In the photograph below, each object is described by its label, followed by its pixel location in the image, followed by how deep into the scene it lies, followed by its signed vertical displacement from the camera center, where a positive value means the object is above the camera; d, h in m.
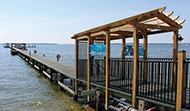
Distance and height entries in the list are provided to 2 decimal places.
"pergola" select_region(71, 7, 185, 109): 5.37 +0.93
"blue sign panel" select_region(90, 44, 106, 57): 7.70 +0.08
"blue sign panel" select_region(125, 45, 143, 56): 7.40 +0.08
